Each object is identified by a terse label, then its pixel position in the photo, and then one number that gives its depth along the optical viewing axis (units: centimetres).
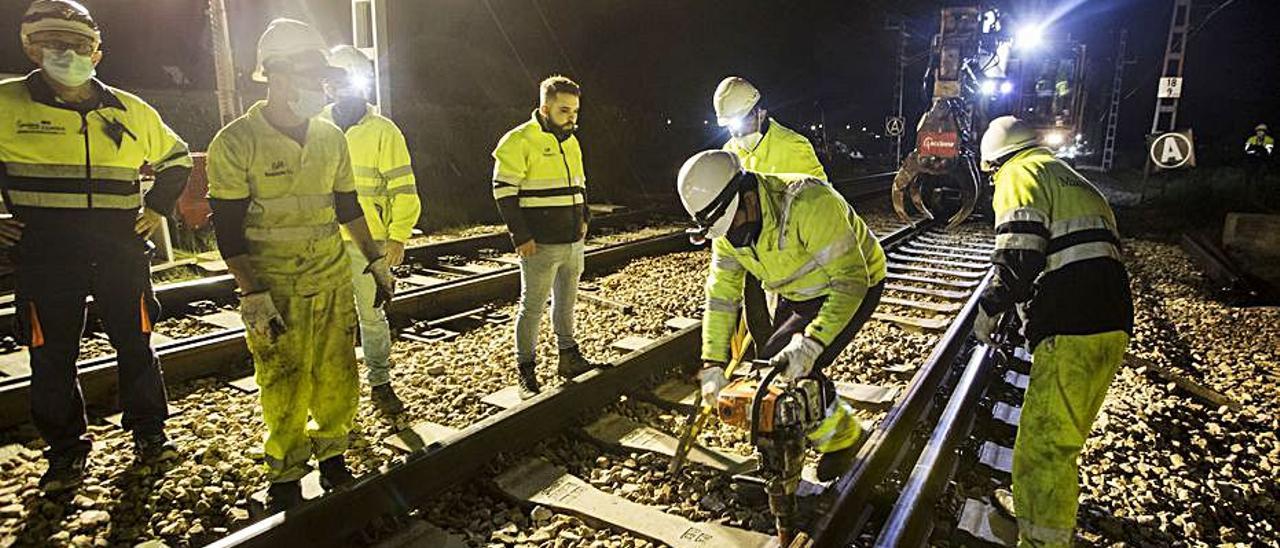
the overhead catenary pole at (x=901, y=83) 1942
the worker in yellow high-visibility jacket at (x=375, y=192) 434
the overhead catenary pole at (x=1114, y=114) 2558
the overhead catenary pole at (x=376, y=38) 967
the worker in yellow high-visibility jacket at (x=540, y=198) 464
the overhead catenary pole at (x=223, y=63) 882
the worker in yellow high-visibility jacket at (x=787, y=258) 284
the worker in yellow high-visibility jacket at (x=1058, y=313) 302
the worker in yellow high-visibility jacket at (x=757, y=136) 507
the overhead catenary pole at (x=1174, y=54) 1282
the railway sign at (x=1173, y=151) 1123
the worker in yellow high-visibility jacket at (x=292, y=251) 311
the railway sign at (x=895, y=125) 2094
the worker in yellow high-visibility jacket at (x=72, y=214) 330
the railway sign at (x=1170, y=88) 1279
